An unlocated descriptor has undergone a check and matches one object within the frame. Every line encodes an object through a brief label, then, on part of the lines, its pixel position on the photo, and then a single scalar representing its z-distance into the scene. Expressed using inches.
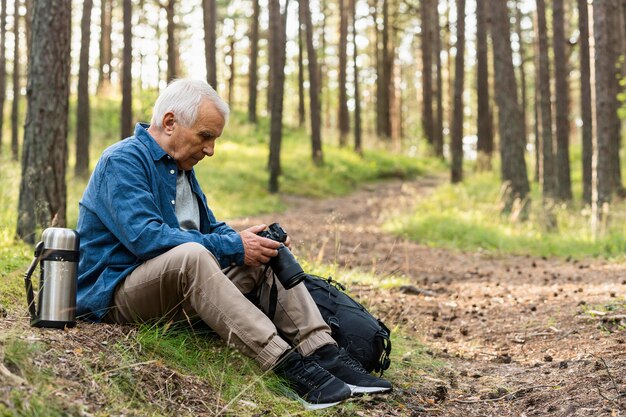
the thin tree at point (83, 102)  663.8
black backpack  173.0
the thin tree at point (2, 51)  864.3
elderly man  151.0
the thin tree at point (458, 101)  802.8
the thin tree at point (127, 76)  644.1
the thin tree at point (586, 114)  700.0
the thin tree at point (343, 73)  1065.5
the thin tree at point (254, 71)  1116.5
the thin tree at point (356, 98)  1038.4
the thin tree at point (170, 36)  927.7
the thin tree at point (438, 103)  1168.2
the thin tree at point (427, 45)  1088.2
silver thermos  145.9
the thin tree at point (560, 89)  629.6
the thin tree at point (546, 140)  622.8
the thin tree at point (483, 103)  796.1
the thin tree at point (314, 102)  866.8
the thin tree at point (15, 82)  859.4
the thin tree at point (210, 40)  808.9
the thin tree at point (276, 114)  711.6
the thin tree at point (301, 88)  1103.0
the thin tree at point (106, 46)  1202.6
